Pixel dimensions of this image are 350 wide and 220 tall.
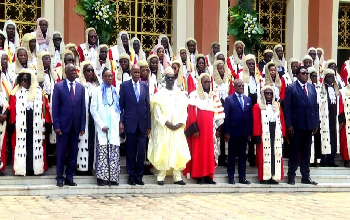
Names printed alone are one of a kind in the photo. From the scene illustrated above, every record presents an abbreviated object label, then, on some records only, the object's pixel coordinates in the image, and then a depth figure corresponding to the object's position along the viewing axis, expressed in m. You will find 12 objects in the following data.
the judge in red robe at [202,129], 11.64
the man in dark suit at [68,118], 10.58
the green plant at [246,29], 14.52
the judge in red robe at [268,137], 11.98
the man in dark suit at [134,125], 11.07
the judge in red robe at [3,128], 10.70
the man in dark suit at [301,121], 12.02
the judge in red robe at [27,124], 10.76
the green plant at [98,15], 13.22
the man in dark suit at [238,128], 11.75
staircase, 10.41
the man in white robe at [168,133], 11.27
